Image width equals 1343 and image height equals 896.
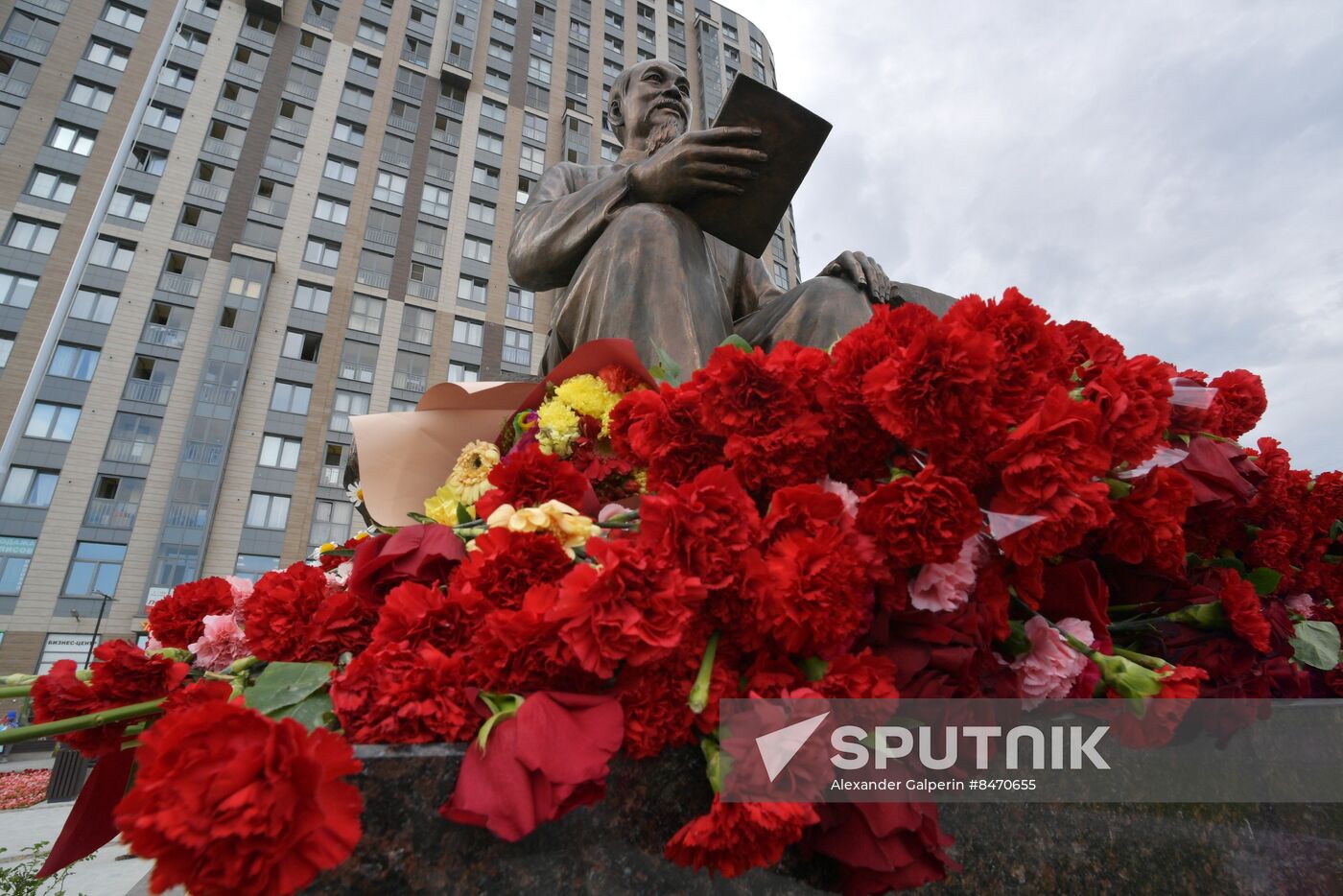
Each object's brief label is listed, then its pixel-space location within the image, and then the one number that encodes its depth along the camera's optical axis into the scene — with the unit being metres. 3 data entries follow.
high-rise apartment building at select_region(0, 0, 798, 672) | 19.06
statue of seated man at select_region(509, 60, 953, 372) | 2.05
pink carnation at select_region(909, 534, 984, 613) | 0.91
